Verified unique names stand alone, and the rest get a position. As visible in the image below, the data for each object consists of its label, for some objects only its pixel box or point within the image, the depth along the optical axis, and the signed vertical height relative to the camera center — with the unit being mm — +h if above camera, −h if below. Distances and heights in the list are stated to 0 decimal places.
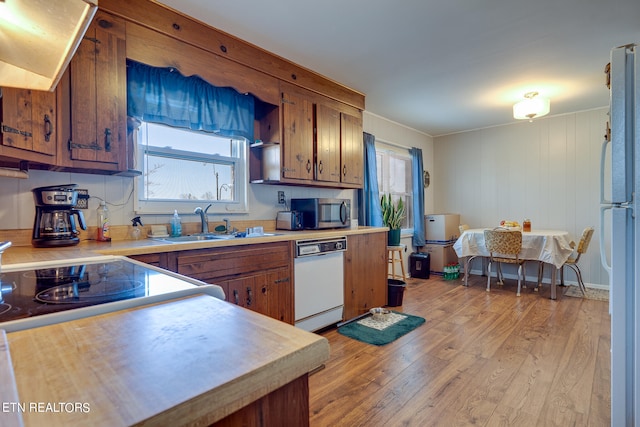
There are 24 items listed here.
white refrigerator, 1370 -89
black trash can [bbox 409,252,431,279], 5020 -855
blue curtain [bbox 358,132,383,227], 4195 +244
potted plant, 4316 -91
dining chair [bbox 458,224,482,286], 4562 -771
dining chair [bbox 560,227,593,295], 3893 -557
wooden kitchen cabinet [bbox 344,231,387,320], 3129 -646
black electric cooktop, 709 -200
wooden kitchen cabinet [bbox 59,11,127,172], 1759 +663
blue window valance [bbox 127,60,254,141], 2154 +862
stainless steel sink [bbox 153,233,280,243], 2219 -176
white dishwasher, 2625 -613
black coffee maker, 1789 -9
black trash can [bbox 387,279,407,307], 3650 -944
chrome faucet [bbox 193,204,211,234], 2533 -49
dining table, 3846 -482
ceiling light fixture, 3578 +1171
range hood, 846 +544
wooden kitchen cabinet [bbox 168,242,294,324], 1958 -405
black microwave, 3088 +5
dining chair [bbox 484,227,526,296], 3977 -458
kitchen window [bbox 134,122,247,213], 2424 +374
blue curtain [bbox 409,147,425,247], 5250 +225
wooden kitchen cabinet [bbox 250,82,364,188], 2932 +671
